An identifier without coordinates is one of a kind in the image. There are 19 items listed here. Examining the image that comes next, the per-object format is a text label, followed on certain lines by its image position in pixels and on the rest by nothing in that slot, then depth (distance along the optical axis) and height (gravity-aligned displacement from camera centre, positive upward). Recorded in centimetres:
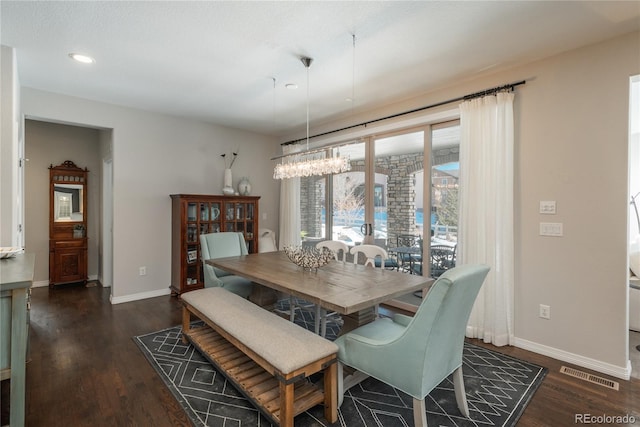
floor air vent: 219 -124
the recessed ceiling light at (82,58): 265 +138
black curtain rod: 281 +120
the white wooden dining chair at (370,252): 314 -42
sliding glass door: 346 +23
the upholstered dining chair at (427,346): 150 -74
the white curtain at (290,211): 513 +4
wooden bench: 163 -84
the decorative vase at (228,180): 478 +52
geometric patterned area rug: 181 -123
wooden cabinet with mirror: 463 -17
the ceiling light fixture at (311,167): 275 +45
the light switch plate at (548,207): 263 +5
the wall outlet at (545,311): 265 -87
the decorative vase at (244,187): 492 +42
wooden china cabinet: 415 -18
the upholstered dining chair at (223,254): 322 -48
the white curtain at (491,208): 282 +5
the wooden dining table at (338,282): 189 -52
